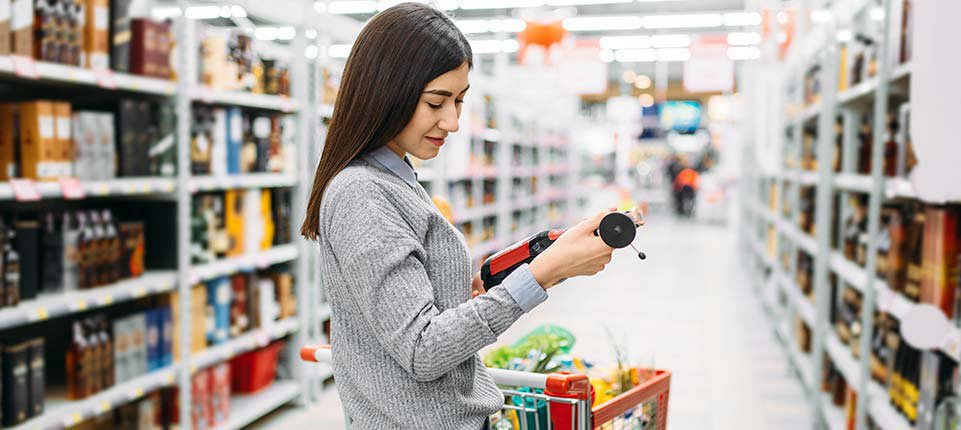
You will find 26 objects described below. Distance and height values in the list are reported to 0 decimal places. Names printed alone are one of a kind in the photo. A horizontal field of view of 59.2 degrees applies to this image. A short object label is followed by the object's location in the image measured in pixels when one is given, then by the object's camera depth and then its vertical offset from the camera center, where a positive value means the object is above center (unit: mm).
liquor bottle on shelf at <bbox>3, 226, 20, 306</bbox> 2685 -365
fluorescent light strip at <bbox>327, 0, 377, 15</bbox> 14305 +2601
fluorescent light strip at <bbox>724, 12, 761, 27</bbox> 16422 +2789
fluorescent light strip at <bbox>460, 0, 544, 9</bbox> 14195 +2649
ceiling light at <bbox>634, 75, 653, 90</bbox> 25928 +2425
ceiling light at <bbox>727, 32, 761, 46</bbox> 18516 +2717
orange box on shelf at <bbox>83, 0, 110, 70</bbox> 2990 +435
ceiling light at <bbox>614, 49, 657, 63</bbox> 21094 +2677
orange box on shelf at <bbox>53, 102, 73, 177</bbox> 2869 +60
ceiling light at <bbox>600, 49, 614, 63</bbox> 21572 +2719
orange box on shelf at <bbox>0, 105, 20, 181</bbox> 2750 +64
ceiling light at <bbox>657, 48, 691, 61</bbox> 20734 +2664
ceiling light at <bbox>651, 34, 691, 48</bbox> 18891 +2727
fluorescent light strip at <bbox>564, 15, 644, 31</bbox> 16656 +2772
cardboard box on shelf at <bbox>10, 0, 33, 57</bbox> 2648 +408
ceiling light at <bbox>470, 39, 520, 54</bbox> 18941 +2616
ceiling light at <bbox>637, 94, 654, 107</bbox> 27562 +1975
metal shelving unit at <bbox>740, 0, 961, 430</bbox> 3055 -252
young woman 1246 -142
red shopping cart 1524 -466
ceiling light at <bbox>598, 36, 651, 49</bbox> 19266 +2738
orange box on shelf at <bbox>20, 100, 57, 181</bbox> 2773 +61
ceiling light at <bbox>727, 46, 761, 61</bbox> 20141 +2633
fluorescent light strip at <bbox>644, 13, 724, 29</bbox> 16734 +2807
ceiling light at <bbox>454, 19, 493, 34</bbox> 16636 +2708
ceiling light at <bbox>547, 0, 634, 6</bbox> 14461 +2743
